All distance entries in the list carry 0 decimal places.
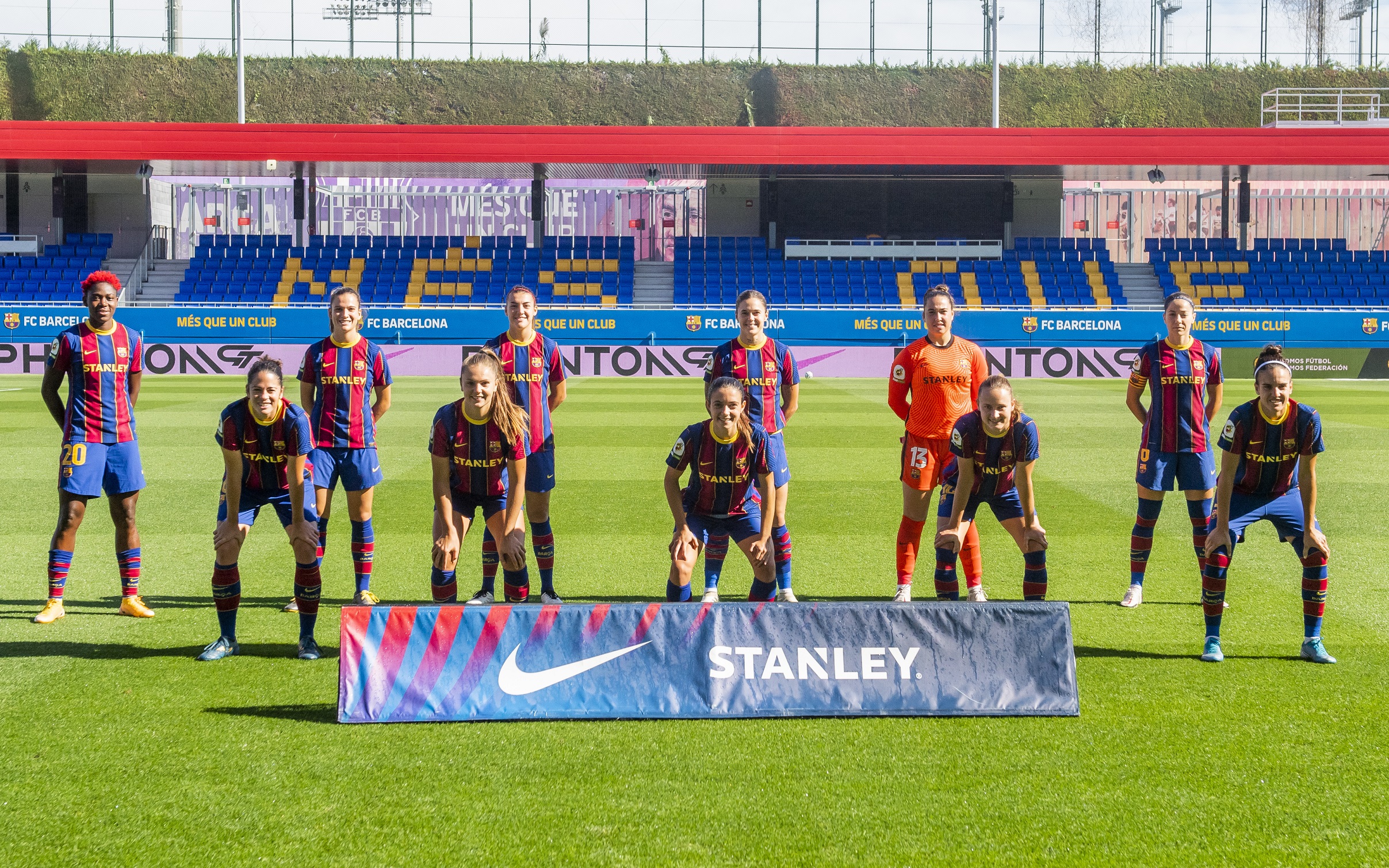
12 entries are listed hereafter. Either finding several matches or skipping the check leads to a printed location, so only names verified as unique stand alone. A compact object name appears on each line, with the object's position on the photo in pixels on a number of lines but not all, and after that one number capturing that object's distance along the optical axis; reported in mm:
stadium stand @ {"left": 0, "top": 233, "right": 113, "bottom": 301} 66312
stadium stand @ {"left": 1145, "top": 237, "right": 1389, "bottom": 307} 68625
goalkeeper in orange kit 14469
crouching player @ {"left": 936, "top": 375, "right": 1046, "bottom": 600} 12461
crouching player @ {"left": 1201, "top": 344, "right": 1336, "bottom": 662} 11805
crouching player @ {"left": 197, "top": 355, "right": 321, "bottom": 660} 11695
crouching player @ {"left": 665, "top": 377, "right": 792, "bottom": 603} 12039
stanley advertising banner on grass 10297
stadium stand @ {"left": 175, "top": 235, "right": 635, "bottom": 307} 68625
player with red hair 13820
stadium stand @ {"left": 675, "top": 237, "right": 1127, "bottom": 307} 69250
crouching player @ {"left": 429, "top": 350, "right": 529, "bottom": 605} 12102
